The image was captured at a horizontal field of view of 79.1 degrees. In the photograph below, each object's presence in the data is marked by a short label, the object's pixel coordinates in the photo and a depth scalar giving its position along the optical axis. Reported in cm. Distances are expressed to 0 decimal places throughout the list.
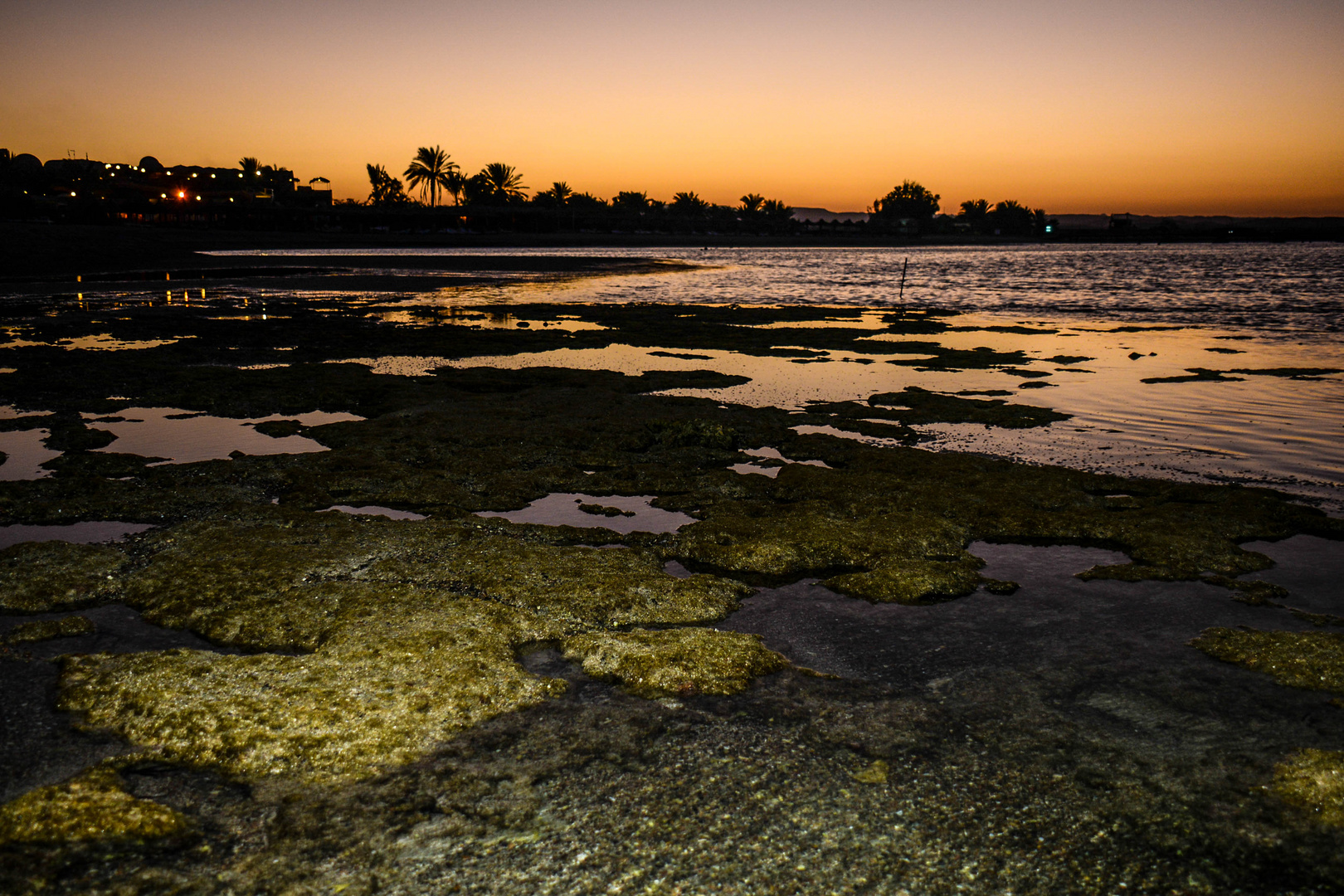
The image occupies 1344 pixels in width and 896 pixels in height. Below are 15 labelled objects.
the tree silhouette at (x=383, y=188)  17988
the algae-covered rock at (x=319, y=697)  459
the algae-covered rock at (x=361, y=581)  629
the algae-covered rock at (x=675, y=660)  538
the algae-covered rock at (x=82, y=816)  385
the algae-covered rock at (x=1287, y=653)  543
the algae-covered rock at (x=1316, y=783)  412
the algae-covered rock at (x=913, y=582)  690
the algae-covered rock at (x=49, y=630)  588
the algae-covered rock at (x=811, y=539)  764
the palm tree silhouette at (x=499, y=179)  17562
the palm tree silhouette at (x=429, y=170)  16688
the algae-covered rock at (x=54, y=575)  649
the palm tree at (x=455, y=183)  17025
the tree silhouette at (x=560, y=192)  19150
